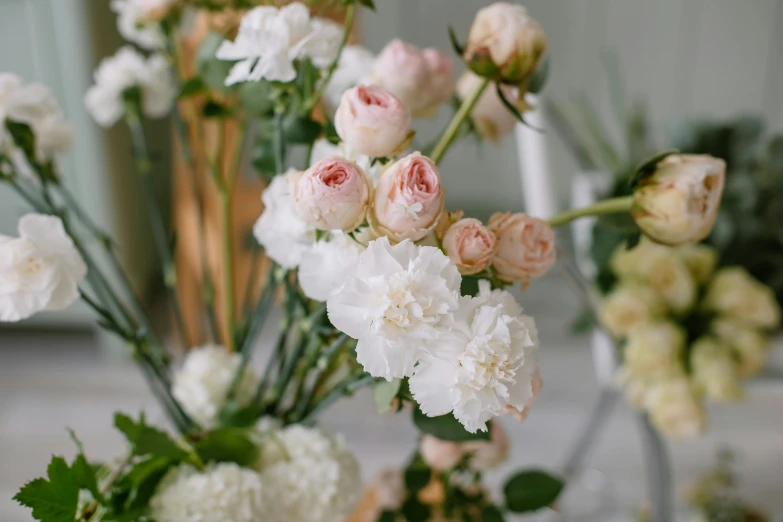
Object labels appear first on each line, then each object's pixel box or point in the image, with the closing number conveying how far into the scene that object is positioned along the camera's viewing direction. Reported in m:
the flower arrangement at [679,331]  0.74
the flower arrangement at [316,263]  0.31
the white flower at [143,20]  0.51
